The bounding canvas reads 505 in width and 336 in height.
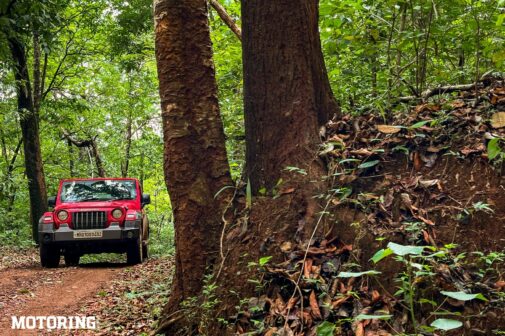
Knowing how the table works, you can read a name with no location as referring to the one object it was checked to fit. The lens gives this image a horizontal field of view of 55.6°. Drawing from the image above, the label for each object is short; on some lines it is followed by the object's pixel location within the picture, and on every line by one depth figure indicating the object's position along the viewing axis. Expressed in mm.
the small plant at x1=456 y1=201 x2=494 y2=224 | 3242
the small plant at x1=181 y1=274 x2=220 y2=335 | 4012
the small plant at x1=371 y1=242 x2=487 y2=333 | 2162
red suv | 10469
